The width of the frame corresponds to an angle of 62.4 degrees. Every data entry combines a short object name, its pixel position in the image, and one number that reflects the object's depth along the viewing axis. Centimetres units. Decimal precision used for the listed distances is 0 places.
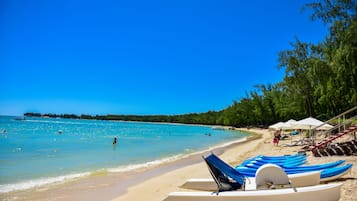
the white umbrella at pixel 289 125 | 1930
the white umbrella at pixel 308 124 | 1764
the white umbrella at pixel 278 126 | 2184
